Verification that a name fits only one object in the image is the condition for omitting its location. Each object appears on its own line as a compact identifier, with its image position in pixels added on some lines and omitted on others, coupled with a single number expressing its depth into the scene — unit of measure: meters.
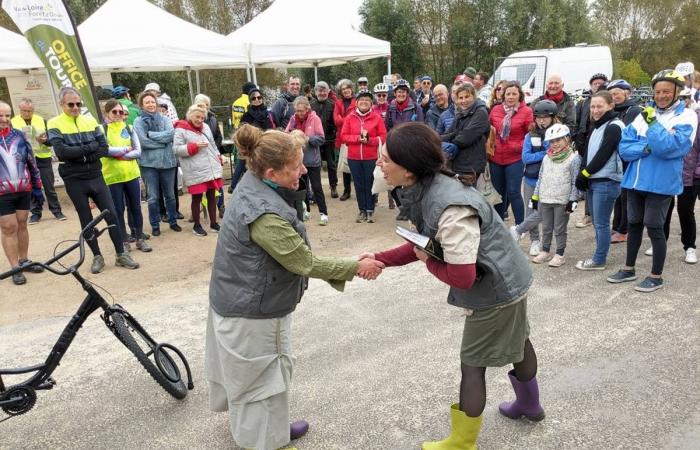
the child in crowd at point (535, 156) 5.50
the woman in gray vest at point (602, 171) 5.01
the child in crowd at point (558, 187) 5.21
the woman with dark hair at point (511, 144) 6.12
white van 15.30
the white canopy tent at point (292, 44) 10.01
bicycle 2.84
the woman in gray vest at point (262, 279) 2.32
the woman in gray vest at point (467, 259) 2.18
